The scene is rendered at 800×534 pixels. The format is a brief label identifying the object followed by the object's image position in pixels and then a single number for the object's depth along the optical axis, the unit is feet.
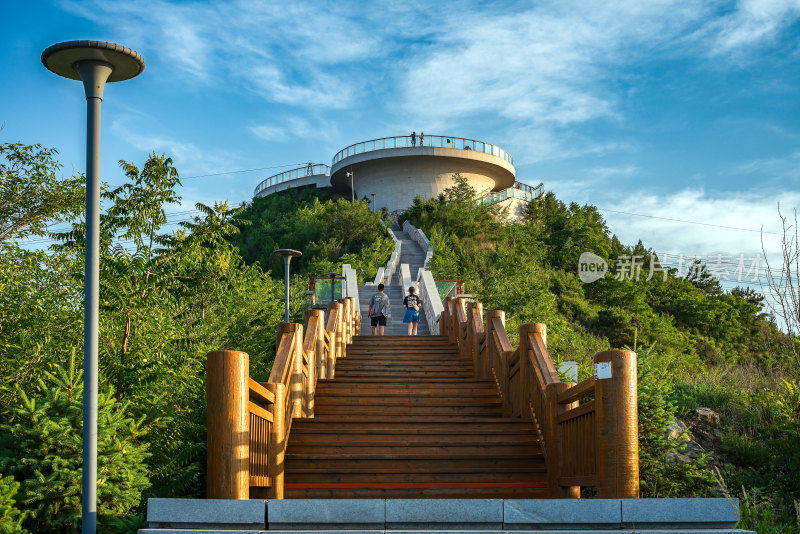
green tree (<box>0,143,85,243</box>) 33.37
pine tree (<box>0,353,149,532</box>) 16.83
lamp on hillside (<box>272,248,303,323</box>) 52.06
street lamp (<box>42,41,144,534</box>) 15.28
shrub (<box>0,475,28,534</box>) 14.96
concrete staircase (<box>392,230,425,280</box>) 108.52
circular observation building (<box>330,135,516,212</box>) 153.28
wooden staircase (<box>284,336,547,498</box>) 21.47
